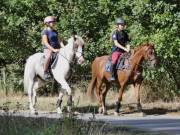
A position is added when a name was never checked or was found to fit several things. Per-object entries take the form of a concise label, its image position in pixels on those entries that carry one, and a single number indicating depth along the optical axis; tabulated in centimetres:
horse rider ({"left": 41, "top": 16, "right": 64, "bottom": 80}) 2109
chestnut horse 2078
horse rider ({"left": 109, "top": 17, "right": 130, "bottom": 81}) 2106
